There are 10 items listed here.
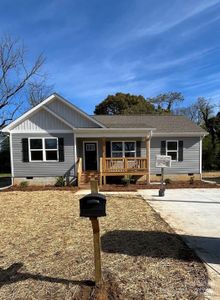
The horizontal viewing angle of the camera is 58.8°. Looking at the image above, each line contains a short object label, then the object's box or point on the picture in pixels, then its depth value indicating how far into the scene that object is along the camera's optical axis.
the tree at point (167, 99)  30.67
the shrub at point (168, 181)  11.10
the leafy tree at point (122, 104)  27.63
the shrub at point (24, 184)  10.22
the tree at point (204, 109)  25.25
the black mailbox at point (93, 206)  2.36
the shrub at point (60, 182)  10.28
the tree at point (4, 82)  16.91
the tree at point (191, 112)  29.46
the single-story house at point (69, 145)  10.44
